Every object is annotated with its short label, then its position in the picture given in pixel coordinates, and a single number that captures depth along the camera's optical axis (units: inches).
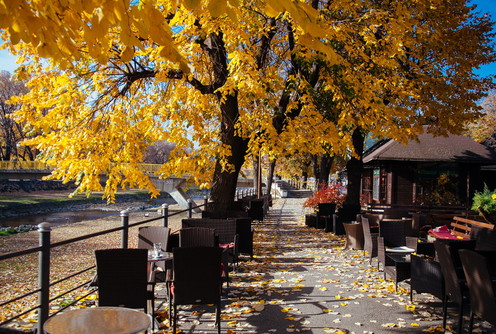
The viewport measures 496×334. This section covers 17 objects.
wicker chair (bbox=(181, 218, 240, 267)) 380.5
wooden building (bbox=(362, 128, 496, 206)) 924.6
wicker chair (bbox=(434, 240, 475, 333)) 216.8
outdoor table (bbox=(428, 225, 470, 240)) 385.7
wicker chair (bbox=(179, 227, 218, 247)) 304.0
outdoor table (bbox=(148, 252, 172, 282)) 244.3
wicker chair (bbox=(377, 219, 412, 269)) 383.8
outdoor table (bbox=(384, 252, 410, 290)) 288.0
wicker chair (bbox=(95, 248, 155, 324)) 203.3
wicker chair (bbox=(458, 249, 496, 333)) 187.8
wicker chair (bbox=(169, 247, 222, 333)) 214.4
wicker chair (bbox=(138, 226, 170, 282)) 294.1
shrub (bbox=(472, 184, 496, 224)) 540.7
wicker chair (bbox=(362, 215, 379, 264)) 390.6
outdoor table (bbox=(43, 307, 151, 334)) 130.3
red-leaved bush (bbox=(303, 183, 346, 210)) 870.4
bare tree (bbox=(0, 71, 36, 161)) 2230.6
